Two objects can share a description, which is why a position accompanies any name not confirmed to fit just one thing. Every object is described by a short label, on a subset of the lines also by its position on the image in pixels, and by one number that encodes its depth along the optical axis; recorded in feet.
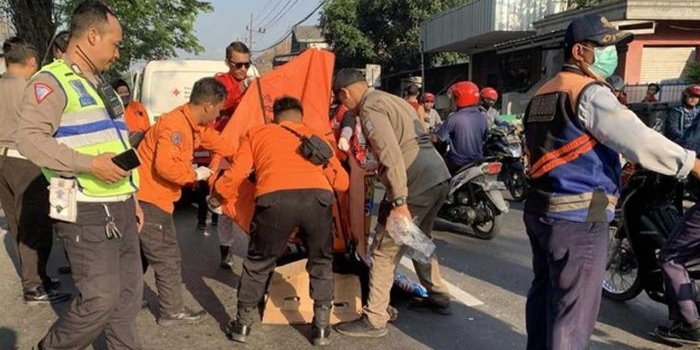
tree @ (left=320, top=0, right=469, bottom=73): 92.73
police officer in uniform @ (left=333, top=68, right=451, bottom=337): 12.20
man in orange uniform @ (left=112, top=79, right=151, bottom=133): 20.66
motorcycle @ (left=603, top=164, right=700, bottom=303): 13.62
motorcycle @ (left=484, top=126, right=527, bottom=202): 28.76
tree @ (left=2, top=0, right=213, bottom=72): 33.09
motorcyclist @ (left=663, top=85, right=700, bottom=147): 25.09
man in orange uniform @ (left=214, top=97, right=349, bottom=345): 11.89
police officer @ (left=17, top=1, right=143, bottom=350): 8.46
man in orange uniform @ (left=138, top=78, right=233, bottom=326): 12.62
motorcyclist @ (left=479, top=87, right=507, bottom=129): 30.66
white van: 30.99
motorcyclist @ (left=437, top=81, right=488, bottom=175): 22.49
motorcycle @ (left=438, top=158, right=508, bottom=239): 22.22
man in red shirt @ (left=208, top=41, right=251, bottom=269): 17.79
